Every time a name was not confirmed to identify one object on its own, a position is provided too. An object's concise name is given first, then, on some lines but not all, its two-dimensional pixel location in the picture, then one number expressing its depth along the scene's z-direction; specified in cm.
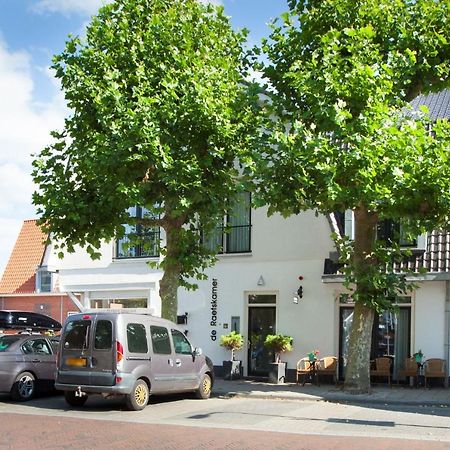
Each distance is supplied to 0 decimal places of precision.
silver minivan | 1377
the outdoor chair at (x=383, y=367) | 1862
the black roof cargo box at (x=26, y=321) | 1853
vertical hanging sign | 2228
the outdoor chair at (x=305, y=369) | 1948
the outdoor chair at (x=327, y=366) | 1947
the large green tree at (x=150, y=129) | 1569
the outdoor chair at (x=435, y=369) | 1794
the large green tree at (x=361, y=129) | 1452
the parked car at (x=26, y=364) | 1522
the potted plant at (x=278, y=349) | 2017
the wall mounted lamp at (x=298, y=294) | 2077
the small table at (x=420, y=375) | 1825
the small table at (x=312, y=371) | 1936
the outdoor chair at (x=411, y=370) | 1819
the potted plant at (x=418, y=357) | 1814
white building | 1867
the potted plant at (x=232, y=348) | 2098
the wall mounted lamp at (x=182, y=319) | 2280
